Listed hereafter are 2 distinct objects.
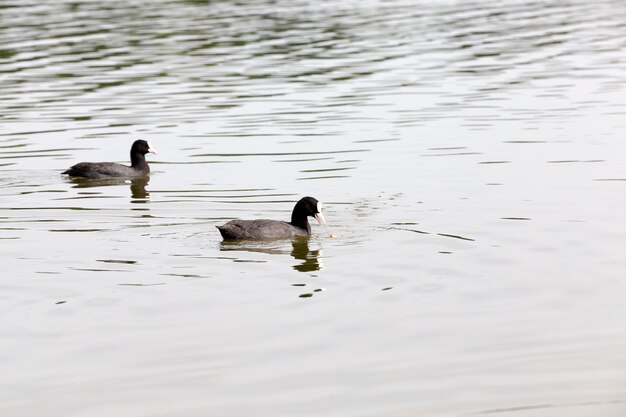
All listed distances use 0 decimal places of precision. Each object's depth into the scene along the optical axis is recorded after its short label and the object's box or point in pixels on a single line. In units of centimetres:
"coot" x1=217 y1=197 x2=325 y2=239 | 1834
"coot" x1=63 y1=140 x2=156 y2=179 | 2466
